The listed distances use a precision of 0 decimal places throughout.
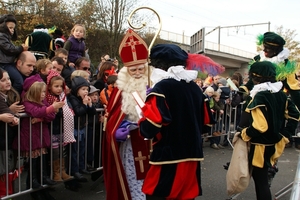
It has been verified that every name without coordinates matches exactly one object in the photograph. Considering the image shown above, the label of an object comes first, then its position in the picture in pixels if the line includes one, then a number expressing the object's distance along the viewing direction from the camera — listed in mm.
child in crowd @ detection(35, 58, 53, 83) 4441
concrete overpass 42078
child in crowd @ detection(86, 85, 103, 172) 4520
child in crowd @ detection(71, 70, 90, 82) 4677
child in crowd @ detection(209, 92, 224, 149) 7719
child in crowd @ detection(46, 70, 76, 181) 3990
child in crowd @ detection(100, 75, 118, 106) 4941
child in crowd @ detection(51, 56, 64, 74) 4781
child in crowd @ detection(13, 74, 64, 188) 3629
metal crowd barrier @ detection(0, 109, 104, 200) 3473
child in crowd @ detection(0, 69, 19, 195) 3342
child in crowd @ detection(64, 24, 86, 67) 6202
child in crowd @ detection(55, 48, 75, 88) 5109
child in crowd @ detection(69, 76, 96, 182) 4234
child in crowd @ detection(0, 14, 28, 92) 4047
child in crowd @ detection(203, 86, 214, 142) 7543
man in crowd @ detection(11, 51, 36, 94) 4164
